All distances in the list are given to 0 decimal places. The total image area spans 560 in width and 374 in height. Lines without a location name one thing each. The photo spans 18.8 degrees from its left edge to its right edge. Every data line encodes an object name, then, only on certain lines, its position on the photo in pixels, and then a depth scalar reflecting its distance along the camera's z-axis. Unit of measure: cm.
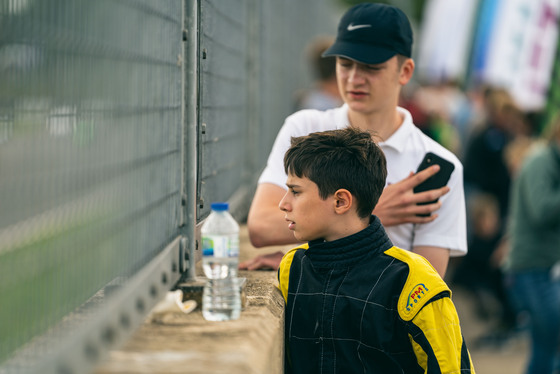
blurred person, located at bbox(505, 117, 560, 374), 1199
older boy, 641
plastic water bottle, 512
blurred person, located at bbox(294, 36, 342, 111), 1394
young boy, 521
